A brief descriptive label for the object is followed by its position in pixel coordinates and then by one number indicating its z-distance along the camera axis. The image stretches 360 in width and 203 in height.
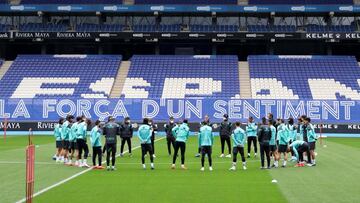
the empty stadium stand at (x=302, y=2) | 61.05
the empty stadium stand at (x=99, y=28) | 61.62
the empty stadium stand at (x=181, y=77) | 54.97
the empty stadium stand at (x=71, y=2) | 61.75
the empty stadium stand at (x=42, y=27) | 61.59
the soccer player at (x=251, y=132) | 26.36
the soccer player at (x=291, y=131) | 23.64
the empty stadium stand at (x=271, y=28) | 61.31
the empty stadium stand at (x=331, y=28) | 61.47
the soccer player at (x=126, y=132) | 27.19
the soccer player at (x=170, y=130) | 26.89
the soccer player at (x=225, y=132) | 27.17
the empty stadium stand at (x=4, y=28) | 61.56
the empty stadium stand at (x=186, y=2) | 61.47
